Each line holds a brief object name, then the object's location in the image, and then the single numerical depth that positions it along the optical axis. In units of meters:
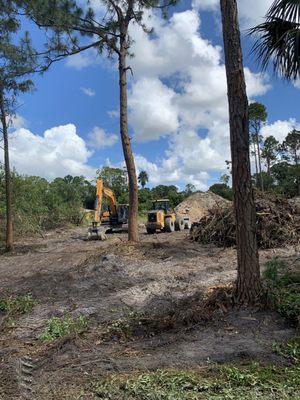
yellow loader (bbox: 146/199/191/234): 21.38
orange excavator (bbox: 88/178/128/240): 22.31
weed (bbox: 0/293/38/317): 8.00
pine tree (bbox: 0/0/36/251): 14.55
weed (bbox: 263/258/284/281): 6.79
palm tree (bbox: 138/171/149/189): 88.56
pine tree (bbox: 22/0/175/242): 14.36
